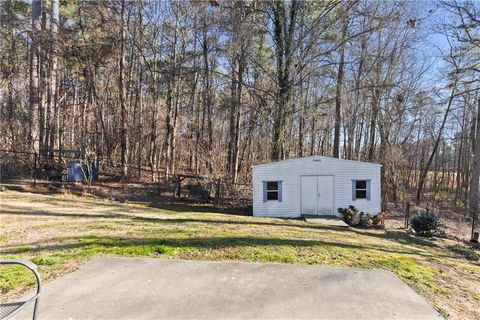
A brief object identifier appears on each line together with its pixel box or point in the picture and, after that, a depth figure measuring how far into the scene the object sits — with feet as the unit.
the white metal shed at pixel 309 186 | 42.86
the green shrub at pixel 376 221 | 37.24
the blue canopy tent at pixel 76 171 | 45.37
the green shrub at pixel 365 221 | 37.19
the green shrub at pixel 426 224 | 32.12
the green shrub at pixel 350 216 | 37.93
